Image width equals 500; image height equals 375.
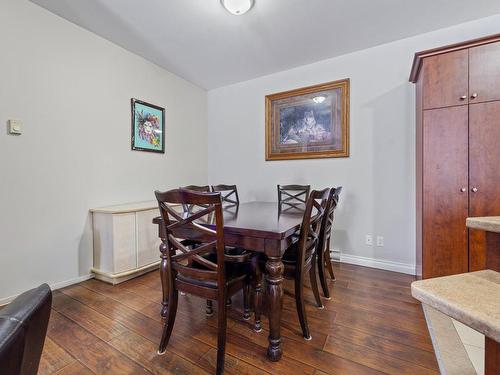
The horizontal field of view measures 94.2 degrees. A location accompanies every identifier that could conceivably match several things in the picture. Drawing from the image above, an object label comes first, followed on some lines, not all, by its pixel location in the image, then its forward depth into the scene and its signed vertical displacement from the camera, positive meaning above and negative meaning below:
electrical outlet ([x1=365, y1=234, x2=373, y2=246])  2.76 -0.65
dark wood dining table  1.30 -0.35
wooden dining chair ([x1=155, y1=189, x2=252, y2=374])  1.21 -0.48
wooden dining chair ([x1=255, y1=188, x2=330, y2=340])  1.45 -0.51
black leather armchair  0.45 -0.31
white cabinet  2.30 -0.57
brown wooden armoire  1.80 +0.28
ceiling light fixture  1.97 +1.56
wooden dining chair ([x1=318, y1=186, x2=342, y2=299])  1.86 -0.38
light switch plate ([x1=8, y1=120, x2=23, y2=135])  1.93 +0.50
